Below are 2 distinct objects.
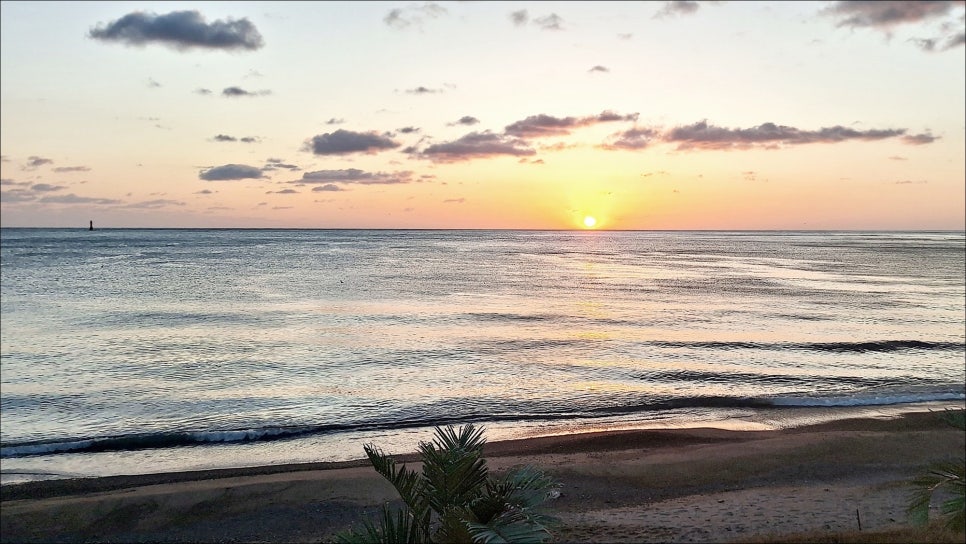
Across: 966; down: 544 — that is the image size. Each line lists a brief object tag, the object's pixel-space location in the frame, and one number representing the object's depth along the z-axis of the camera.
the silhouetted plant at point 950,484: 7.99
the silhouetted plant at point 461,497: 6.12
